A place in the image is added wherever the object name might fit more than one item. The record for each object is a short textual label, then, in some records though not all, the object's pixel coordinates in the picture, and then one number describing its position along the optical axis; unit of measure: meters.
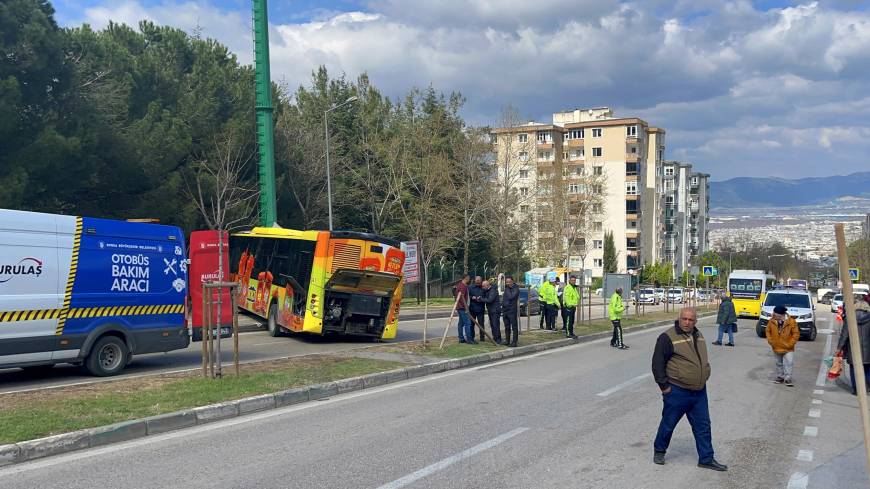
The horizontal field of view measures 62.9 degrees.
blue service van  10.91
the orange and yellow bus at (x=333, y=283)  18.12
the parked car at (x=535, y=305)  39.31
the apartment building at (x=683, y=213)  112.56
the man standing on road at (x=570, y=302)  21.55
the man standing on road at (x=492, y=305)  18.48
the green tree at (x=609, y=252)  87.31
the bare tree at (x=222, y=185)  30.38
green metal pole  30.89
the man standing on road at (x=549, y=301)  23.05
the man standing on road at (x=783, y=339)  13.38
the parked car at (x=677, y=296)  67.19
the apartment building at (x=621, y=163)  90.94
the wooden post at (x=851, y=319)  4.66
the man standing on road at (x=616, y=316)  20.30
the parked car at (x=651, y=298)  58.39
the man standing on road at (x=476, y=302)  18.64
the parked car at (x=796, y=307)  25.78
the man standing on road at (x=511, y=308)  18.67
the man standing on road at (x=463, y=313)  18.17
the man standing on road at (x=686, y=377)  6.95
